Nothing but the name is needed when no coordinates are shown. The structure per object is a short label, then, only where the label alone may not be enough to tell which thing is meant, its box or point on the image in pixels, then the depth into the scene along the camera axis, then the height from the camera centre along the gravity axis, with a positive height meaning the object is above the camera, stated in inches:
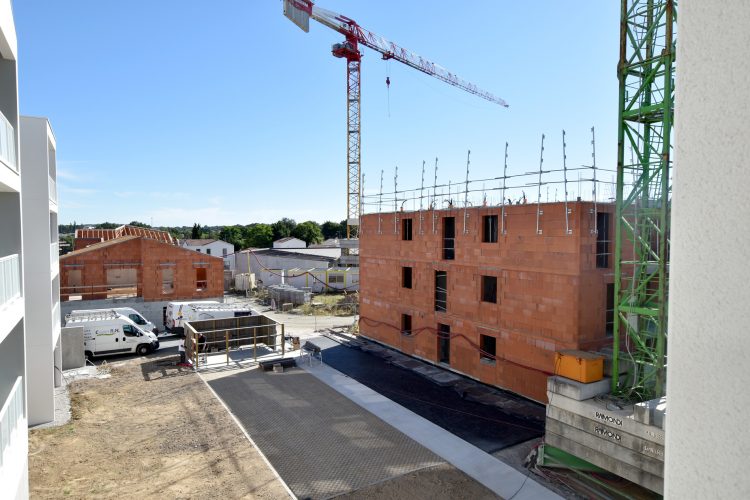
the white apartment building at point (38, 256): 560.4 -22.8
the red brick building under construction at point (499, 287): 594.2 -70.6
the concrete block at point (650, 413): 378.9 -138.8
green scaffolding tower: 413.4 +37.5
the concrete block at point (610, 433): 381.4 -166.0
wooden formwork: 786.7 -172.5
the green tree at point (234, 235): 3608.5 +23.1
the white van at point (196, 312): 944.9 -147.0
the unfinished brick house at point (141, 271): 1040.8 -75.0
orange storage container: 456.4 -122.7
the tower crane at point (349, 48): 2096.5 +911.8
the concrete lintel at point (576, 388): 446.0 -140.4
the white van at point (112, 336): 807.7 -168.0
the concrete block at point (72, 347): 755.1 -173.2
